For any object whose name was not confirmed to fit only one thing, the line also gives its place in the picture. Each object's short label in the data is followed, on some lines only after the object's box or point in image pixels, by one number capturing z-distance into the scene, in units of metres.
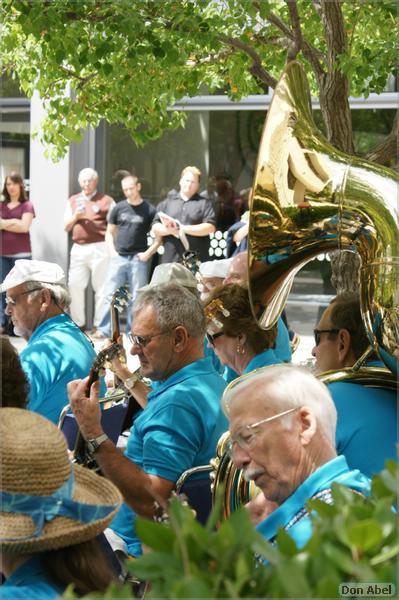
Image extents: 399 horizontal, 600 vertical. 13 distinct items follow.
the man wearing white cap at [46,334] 6.36
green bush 1.90
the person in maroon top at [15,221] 14.99
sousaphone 4.09
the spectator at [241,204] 15.28
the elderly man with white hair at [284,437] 3.57
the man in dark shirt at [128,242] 14.90
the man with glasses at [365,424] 4.21
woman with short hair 5.88
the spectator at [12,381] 4.96
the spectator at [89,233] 15.34
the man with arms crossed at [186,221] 14.54
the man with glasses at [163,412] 4.75
